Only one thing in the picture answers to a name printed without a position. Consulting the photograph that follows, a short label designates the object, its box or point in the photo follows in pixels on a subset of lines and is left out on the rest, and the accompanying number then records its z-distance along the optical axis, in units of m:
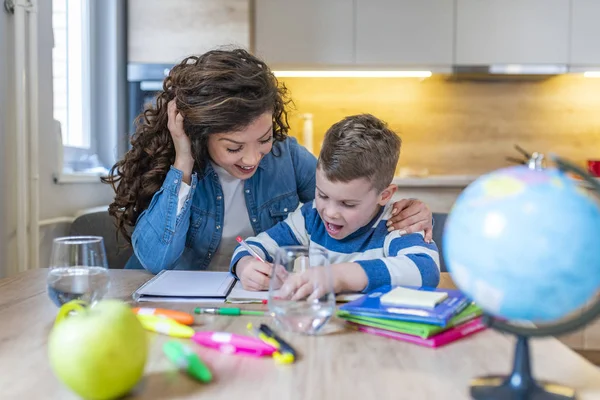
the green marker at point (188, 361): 0.62
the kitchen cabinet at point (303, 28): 3.00
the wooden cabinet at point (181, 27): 2.82
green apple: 0.54
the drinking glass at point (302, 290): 0.78
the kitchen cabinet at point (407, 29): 3.00
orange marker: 0.85
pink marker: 0.71
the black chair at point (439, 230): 2.01
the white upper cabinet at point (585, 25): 3.00
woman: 1.39
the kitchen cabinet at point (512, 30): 3.00
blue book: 0.78
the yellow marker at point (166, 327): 0.79
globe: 0.50
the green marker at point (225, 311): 0.92
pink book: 0.76
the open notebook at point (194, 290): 1.03
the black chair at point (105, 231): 2.01
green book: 0.78
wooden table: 0.59
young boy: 1.13
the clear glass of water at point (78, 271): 0.82
